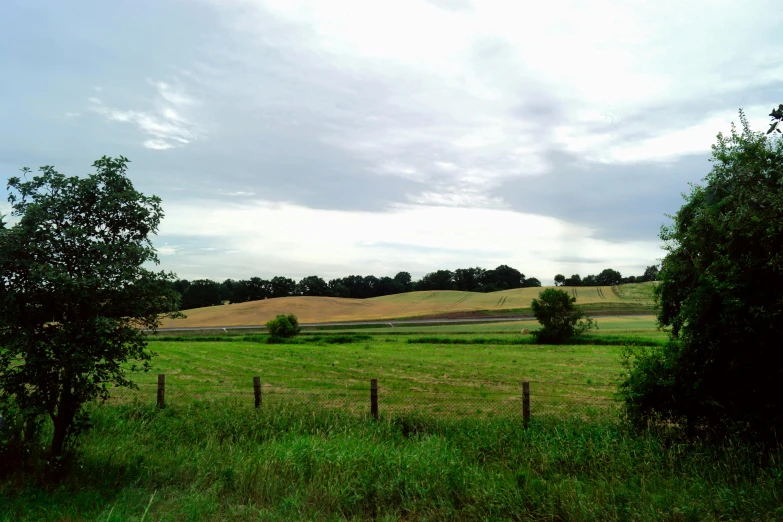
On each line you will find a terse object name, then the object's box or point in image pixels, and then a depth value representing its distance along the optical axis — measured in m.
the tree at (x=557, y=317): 47.59
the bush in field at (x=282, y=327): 53.50
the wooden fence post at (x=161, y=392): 14.58
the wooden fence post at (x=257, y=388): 14.38
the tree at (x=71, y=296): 8.21
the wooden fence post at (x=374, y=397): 13.18
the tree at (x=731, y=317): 8.65
